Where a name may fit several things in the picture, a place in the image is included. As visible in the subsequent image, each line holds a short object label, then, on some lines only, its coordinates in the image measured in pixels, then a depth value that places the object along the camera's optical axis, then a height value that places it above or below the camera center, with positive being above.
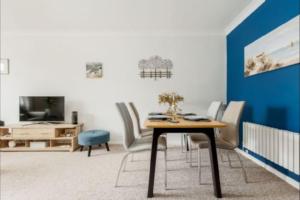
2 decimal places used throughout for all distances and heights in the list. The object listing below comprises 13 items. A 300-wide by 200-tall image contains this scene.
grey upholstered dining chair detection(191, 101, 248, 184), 2.52 -0.43
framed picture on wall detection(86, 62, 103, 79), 4.72 +0.59
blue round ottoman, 3.87 -0.75
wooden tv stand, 4.20 -0.76
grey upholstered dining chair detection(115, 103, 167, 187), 2.42 -0.54
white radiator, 2.27 -0.58
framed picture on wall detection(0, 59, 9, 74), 4.74 +0.66
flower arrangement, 2.90 -0.02
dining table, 2.17 -0.36
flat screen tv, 4.48 -0.22
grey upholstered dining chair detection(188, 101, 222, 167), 3.01 -0.26
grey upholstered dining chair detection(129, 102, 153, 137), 3.42 -0.55
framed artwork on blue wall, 2.36 +0.61
